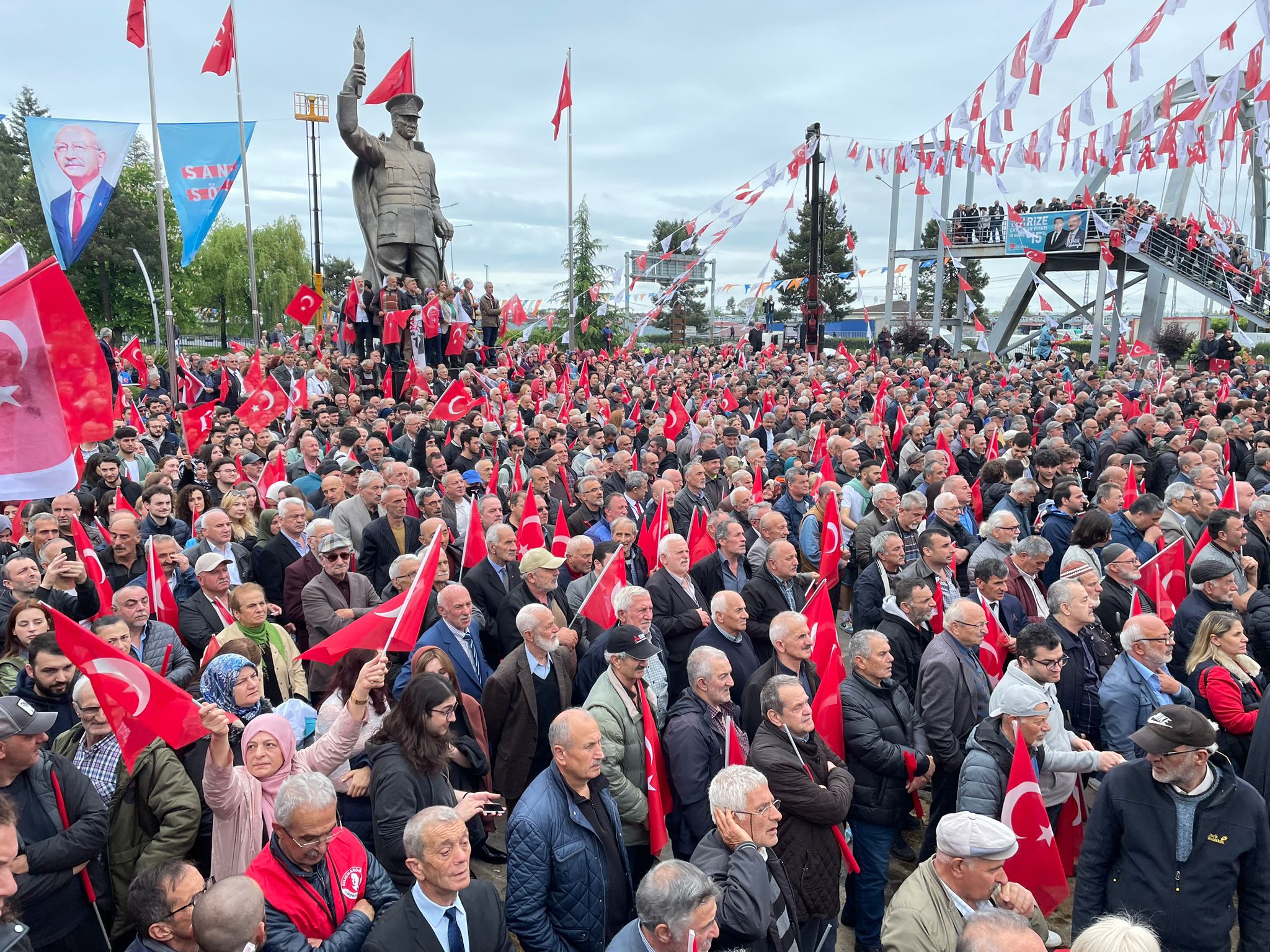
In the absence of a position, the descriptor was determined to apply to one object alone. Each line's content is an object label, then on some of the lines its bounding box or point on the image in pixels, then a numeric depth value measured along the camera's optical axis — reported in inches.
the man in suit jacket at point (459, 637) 202.2
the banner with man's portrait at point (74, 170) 450.6
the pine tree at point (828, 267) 2506.2
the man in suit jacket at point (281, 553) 265.7
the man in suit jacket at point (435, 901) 120.8
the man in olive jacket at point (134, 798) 147.8
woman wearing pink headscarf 145.1
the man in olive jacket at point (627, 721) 169.0
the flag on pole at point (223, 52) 720.3
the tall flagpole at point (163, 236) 513.7
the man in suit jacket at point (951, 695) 185.3
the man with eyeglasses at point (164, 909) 113.5
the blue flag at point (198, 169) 579.8
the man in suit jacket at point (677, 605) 233.6
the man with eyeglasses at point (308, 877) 125.3
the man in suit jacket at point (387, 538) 287.0
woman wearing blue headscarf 155.4
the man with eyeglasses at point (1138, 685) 184.7
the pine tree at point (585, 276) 1551.4
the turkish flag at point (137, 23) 579.8
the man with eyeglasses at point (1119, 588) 232.4
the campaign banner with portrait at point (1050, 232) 1239.5
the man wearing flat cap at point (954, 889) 124.1
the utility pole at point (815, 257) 860.0
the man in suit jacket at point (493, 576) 249.3
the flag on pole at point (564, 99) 942.4
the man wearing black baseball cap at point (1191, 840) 139.4
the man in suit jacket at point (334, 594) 223.5
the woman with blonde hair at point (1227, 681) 186.4
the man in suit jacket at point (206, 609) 218.7
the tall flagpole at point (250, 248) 729.0
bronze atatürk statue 837.8
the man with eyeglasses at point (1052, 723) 169.8
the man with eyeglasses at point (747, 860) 127.4
